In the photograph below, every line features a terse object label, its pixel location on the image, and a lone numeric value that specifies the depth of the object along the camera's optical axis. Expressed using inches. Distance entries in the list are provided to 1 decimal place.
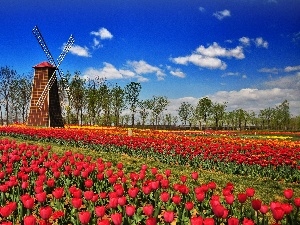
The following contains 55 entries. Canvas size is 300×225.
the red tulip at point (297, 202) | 169.3
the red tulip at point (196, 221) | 131.5
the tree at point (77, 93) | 2298.2
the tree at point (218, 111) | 3129.2
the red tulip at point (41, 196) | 187.5
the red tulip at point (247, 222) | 126.1
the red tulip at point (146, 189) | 201.0
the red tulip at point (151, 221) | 130.1
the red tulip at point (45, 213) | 149.9
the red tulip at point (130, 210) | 159.0
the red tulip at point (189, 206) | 171.5
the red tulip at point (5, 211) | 152.0
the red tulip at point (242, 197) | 175.3
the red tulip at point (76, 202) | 168.9
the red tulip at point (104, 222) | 128.4
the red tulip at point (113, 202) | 173.2
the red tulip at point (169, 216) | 147.9
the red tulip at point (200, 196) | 185.2
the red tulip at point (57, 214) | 169.8
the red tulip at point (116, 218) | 139.8
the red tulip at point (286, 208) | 152.4
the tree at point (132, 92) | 2588.6
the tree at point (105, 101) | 2409.0
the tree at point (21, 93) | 2600.9
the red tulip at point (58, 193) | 193.2
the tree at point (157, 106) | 2957.7
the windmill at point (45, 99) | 1501.0
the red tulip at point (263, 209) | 161.0
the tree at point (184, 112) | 3278.5
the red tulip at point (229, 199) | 174.8
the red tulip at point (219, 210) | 151.8
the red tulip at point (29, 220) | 133.3
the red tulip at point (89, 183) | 216.7
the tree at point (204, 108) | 2901.1
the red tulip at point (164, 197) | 184.4
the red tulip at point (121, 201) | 176.1
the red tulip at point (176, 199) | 182.9
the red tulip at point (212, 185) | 214.1
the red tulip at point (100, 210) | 153.9
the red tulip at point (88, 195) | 187.5
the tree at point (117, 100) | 2522.1
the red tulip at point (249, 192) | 185.6
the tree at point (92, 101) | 2292.1
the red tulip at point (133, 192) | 192.4
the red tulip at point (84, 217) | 142.7
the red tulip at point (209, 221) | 129.7
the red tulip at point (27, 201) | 173.3
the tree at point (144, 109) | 2906.0
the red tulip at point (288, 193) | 183.0
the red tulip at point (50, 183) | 234.4
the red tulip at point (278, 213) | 143.6
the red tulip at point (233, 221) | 133.3
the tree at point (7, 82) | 2573.8
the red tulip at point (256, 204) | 161.3
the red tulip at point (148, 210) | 155.4
